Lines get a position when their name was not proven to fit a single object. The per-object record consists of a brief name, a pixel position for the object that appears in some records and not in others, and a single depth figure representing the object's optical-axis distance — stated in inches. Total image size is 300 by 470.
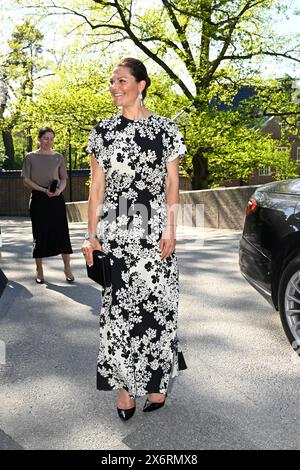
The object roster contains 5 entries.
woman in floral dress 116.5
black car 154.0
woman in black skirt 258.1
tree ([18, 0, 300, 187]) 750.5
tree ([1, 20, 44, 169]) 915.6
